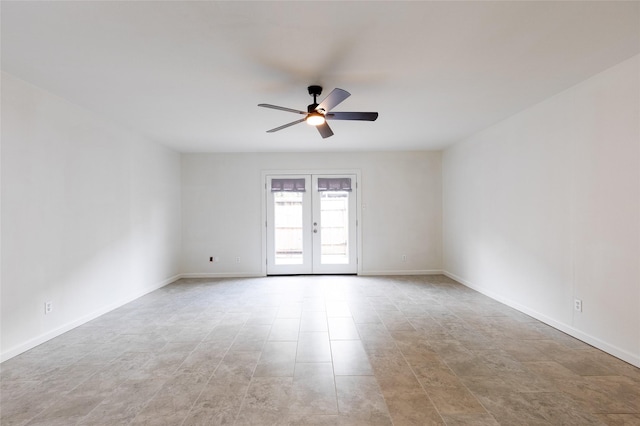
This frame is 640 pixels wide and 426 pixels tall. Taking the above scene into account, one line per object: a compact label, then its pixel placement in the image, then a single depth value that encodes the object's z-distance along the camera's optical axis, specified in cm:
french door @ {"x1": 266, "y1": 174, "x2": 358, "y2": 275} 615
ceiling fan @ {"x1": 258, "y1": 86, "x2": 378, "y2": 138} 271
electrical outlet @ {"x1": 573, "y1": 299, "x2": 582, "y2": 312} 299
